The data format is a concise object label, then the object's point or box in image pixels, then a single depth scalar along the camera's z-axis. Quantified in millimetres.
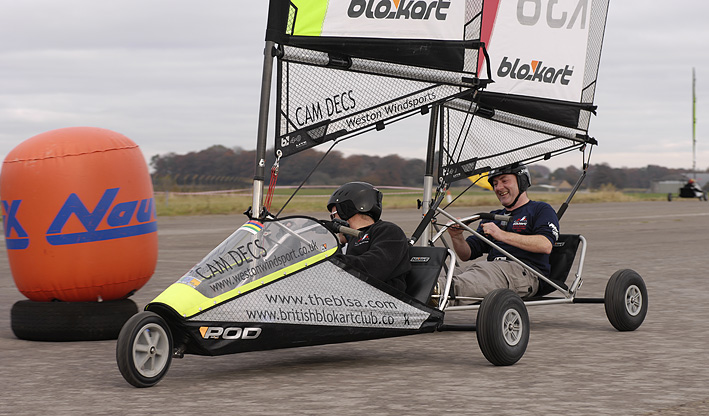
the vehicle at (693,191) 60078
